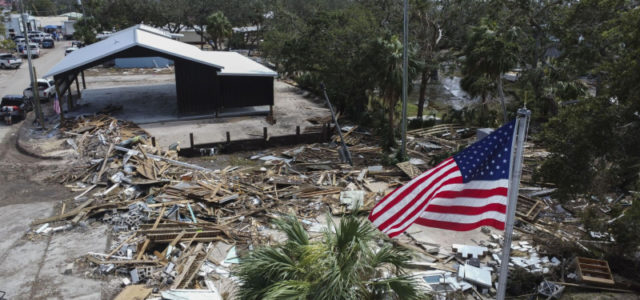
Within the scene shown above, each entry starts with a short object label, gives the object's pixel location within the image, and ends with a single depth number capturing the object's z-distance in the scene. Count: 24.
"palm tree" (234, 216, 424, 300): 6.36
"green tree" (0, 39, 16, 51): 39.62
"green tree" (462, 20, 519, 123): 22.06
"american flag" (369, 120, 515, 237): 7.19
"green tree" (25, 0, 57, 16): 121.04
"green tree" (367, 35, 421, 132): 22.05
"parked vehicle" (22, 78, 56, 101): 31.50
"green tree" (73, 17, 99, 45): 53.21
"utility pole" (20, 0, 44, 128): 25.25
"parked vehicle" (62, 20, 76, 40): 84.62
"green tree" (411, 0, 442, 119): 28.49
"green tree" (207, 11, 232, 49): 57.09
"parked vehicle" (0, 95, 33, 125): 26.92
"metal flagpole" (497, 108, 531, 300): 6.43
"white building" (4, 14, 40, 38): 72.04
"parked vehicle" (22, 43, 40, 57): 54.94
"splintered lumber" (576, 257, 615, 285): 10.42
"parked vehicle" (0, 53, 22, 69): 46.43
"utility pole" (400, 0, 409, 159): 18.71
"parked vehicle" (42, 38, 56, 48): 66.88
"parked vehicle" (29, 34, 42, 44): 66.81
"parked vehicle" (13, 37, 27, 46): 61.34
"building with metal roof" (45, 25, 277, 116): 27.83
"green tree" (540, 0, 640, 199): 9.81
